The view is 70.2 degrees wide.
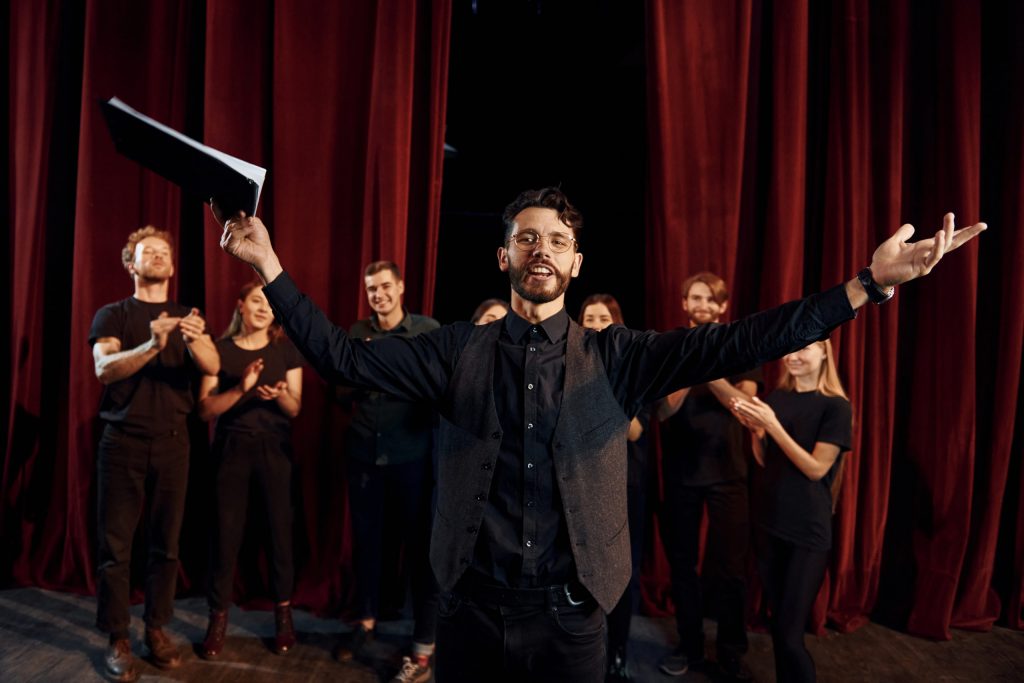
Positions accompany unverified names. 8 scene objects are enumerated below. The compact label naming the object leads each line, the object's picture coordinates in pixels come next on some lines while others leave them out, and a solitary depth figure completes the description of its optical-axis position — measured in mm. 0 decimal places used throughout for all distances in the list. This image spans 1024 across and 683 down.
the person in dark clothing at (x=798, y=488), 2412
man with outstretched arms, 1433
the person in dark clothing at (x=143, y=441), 2775
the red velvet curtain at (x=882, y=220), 3400
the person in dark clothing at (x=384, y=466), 2971
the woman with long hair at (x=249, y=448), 2961
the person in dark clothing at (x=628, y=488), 2787
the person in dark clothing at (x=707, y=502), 2922
